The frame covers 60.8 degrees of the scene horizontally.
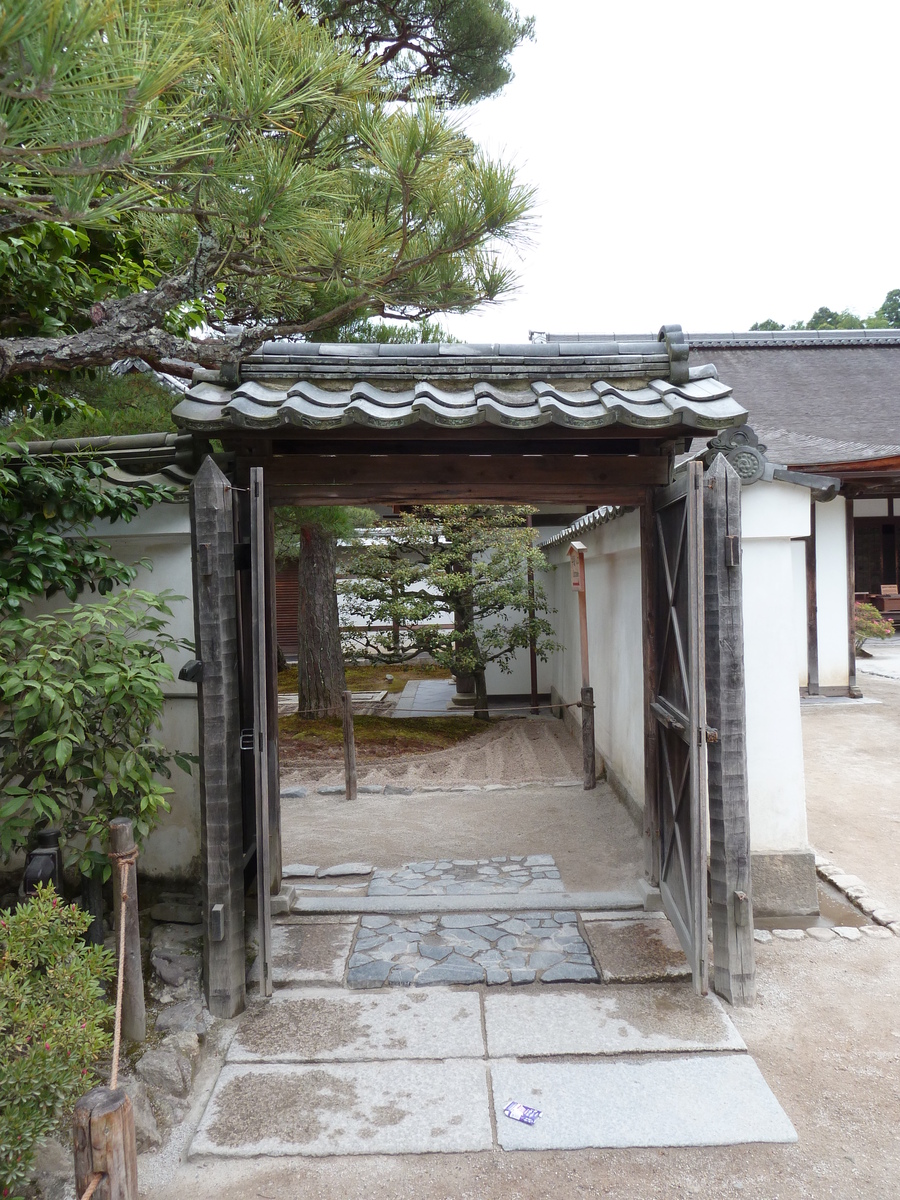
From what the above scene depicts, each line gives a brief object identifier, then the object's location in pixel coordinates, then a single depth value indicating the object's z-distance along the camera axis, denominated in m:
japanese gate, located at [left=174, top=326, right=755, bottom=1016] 3.82
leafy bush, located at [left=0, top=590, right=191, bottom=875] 3.36
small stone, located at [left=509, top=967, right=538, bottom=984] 4.12
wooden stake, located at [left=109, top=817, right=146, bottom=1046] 3.42
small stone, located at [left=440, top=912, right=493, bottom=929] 4.81
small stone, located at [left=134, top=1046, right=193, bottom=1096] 3.22
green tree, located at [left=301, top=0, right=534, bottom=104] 8.56
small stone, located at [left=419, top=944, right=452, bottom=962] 4.41
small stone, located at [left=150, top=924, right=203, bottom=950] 4.19
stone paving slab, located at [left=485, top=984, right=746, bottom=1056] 3.54
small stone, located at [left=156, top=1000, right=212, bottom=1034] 3.63
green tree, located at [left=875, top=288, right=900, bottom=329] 37.19
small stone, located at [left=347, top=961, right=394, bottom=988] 4.12
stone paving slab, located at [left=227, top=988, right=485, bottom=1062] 3.54
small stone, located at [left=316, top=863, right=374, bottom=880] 5.73
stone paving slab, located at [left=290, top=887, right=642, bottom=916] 4.95
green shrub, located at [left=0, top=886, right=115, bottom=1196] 2.24
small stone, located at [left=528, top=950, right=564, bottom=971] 4.25
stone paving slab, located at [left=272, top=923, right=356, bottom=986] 4.19
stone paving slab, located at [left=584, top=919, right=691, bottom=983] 4.10
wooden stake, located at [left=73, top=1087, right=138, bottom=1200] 2.03
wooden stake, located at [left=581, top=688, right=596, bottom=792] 7.78
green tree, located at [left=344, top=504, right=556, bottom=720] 10.87
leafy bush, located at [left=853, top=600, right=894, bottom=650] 13.95
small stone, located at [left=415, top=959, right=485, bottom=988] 4.14
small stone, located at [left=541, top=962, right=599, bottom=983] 4.10
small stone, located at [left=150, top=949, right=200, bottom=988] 3.97
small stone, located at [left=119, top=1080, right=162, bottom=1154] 2.96
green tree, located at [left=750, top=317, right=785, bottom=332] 37.94
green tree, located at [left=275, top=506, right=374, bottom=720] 11.80
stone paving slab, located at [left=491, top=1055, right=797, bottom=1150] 2.99
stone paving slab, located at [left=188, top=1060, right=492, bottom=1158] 2.97
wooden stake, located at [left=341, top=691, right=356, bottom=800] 7.70
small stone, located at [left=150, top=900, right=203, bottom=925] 4.51
